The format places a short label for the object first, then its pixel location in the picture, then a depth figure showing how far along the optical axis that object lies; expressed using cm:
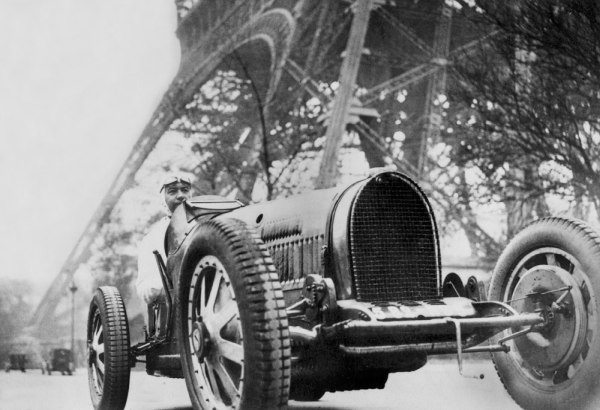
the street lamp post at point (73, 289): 1466
